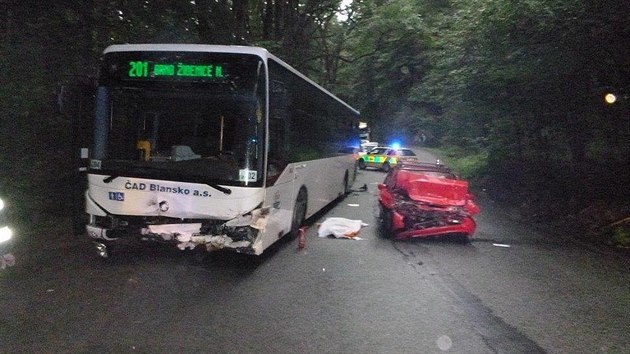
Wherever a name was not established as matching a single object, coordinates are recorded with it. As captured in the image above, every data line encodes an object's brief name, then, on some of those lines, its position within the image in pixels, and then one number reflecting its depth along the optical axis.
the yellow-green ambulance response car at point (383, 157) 31.02
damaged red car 10.34
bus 7.18
